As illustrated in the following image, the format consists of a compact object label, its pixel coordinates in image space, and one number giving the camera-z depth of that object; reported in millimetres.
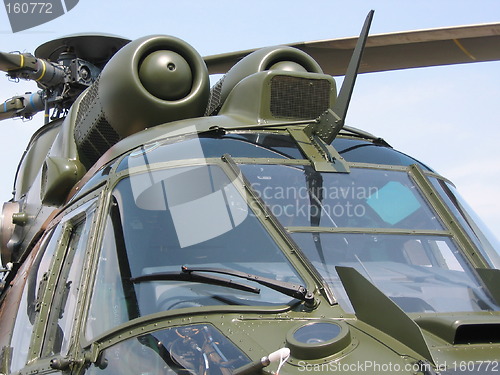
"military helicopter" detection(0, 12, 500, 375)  2465
